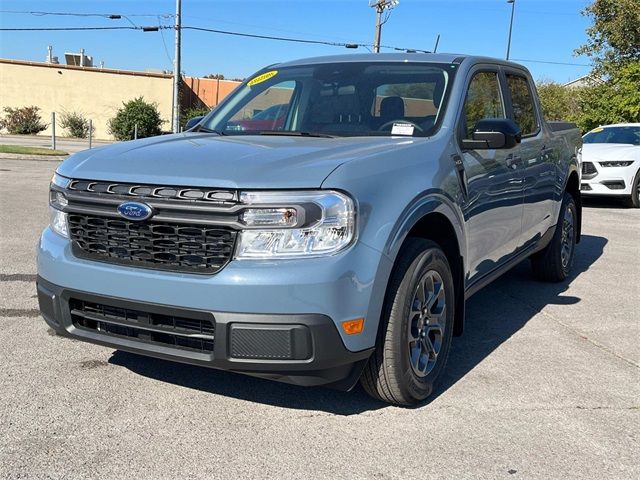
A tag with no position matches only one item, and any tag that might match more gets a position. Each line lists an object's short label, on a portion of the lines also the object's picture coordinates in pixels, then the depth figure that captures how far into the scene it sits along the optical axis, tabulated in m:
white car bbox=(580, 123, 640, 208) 12.41
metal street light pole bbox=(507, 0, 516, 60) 42.97
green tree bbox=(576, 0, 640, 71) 25.30
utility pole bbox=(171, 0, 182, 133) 31.42
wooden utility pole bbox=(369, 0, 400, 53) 32.31
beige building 40.19
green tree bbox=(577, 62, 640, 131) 23.11
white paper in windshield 3.83
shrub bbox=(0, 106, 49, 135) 38.19
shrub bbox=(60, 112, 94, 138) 39.19
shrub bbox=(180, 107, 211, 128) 39.21
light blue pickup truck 2.78
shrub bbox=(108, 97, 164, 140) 37.19
